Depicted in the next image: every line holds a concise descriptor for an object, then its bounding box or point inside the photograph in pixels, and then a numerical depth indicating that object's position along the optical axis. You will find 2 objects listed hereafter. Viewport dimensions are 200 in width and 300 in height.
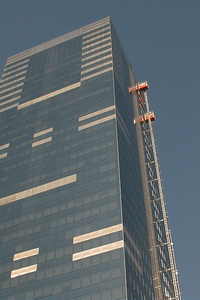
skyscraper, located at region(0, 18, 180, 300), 80.44
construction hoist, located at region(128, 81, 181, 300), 90.44
